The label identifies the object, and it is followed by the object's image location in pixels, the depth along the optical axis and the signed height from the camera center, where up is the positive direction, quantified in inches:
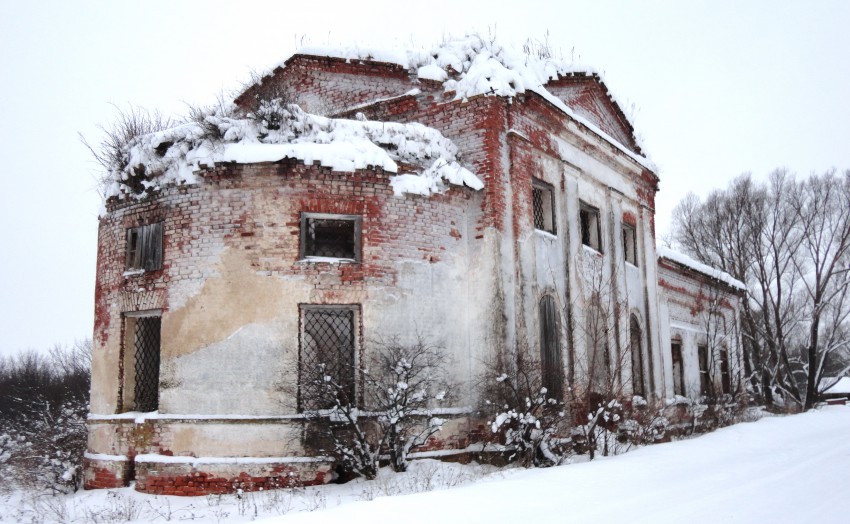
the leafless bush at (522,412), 417.1 -28.2
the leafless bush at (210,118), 418.6 +155.6
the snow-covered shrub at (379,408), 378.6 -21.9
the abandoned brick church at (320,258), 391.5 +69.1
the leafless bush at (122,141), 447.7 +156.8
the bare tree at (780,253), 1118.4 +186.9
